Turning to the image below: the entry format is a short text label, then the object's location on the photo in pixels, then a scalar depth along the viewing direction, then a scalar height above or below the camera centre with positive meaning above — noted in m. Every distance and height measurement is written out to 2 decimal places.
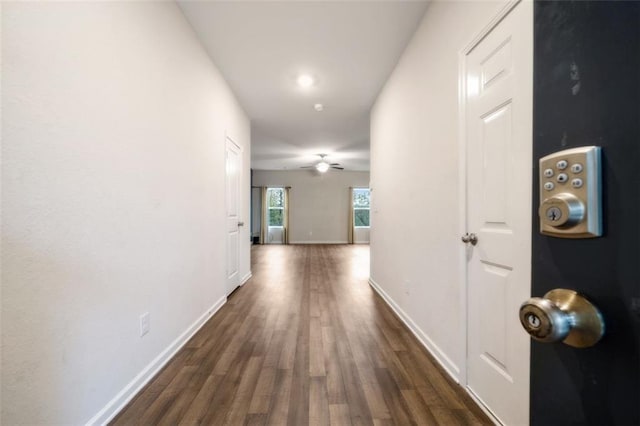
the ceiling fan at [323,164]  7.29 +1.32
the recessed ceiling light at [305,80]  3.07 +1.53
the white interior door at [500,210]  1.15 +0.01
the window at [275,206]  9.71 +0.18
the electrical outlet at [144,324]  1.62 -0.70
